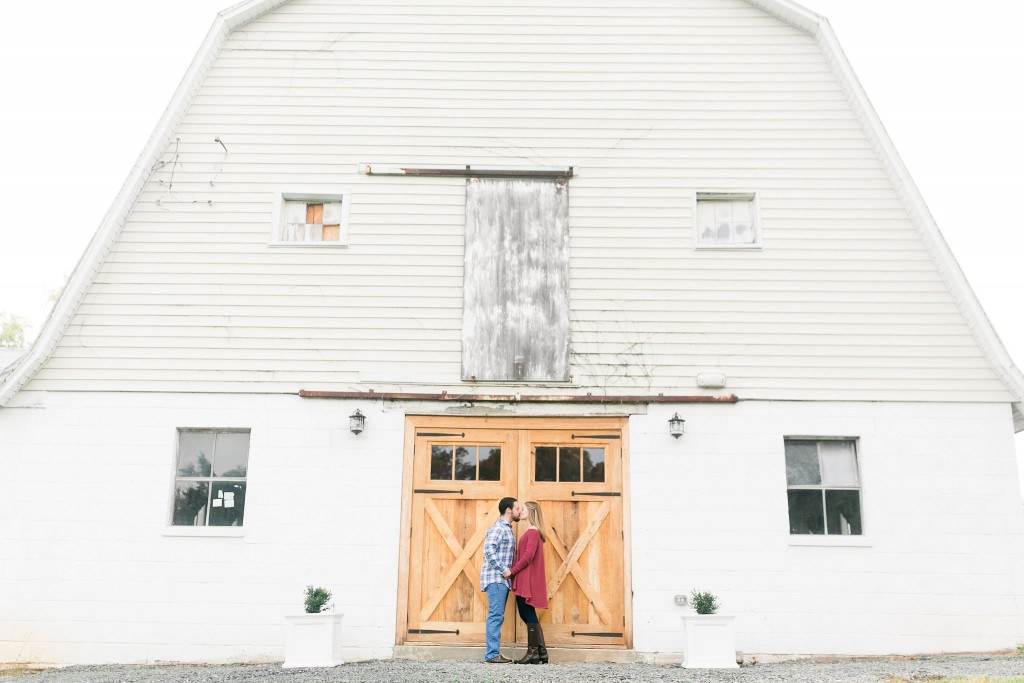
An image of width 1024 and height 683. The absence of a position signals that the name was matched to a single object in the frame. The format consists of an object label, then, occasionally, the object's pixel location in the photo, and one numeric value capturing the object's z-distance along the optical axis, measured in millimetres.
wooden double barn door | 9664
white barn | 9656
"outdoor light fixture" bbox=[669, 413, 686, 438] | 9883
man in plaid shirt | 9148
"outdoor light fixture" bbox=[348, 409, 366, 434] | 9945
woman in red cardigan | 9172
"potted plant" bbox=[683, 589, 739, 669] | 9008
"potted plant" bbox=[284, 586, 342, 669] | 9016
